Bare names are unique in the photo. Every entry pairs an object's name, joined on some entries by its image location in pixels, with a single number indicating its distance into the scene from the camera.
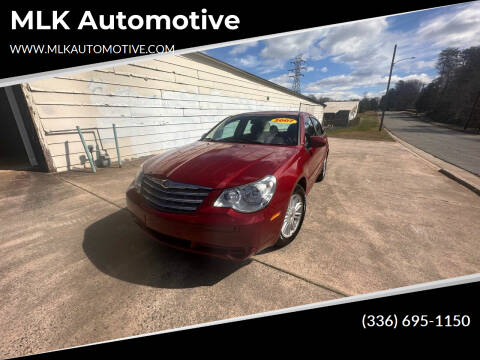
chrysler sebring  1.57
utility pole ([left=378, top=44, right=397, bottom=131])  19.80
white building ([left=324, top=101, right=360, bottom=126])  40.50
